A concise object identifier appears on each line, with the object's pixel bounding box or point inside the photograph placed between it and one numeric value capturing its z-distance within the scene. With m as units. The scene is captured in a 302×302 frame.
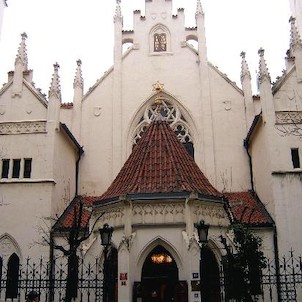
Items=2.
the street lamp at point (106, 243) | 14.45
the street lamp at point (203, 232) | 14.09
